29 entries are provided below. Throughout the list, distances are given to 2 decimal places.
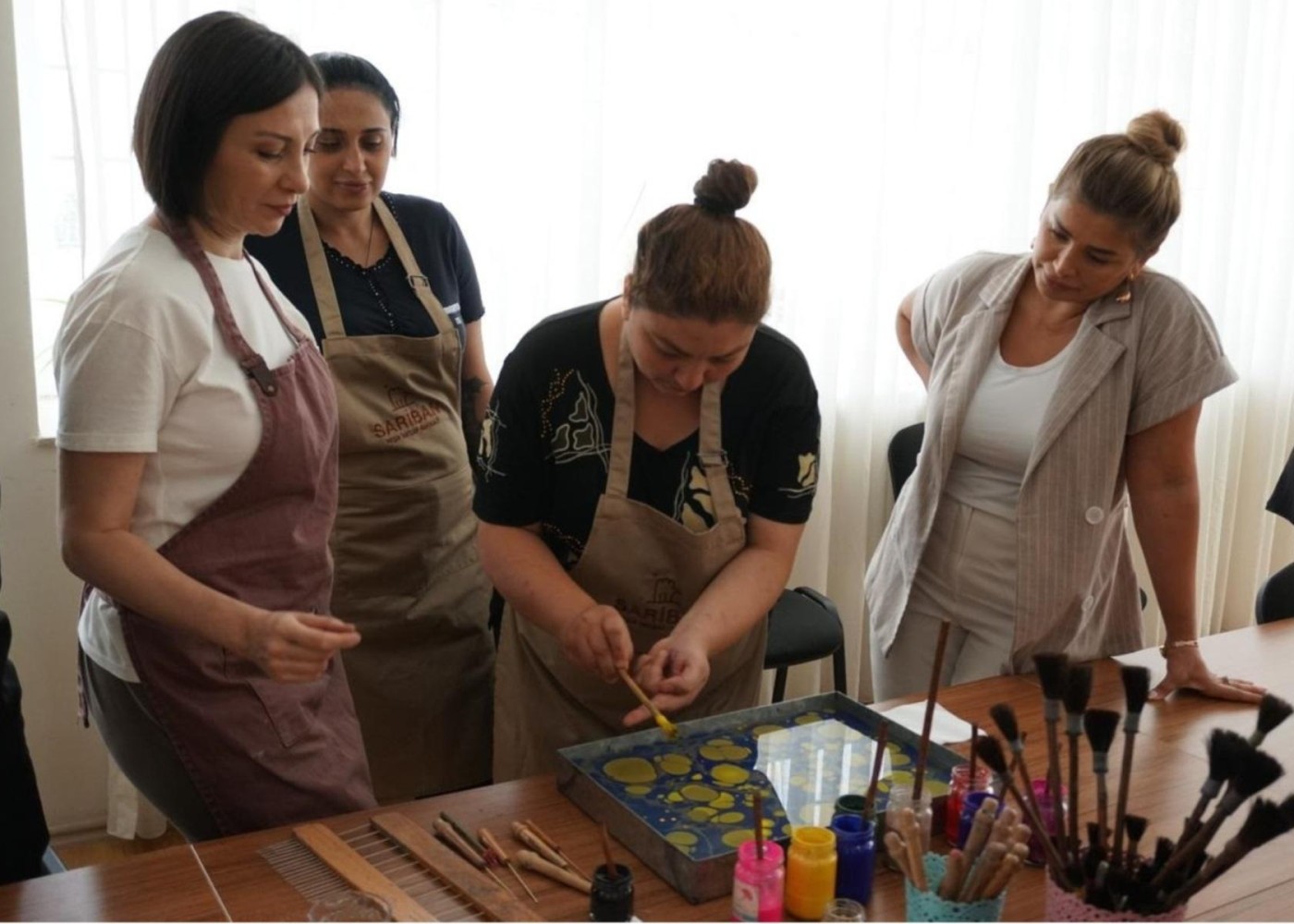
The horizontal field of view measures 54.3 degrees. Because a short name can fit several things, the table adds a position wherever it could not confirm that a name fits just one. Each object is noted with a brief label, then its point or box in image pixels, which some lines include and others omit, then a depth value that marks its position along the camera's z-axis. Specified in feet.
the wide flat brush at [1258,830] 3.42
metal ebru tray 4.58
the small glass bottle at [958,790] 4.83
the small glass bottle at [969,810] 4.72
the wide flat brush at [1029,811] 3.72
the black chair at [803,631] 9.37
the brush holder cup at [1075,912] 3.65
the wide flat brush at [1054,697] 3.87
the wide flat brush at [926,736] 4.51
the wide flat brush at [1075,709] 3.81
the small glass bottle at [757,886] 4.26
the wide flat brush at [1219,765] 3.56
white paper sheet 5.88
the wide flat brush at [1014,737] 3.82
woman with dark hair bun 5.69
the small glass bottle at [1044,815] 4.23
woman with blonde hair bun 6.52
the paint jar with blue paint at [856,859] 4.45
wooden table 4.31
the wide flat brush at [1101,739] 3.75
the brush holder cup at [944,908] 3.90
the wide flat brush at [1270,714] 3.84
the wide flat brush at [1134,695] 3.86
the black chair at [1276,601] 8.41
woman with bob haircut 4.68
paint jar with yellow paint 4.34
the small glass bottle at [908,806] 4.34
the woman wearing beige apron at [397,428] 7.12
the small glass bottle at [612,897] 4.22
